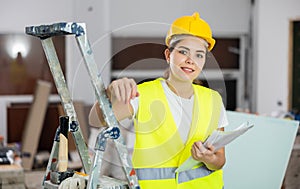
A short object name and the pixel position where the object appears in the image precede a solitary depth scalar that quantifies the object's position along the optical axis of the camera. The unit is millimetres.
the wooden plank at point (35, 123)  4684
